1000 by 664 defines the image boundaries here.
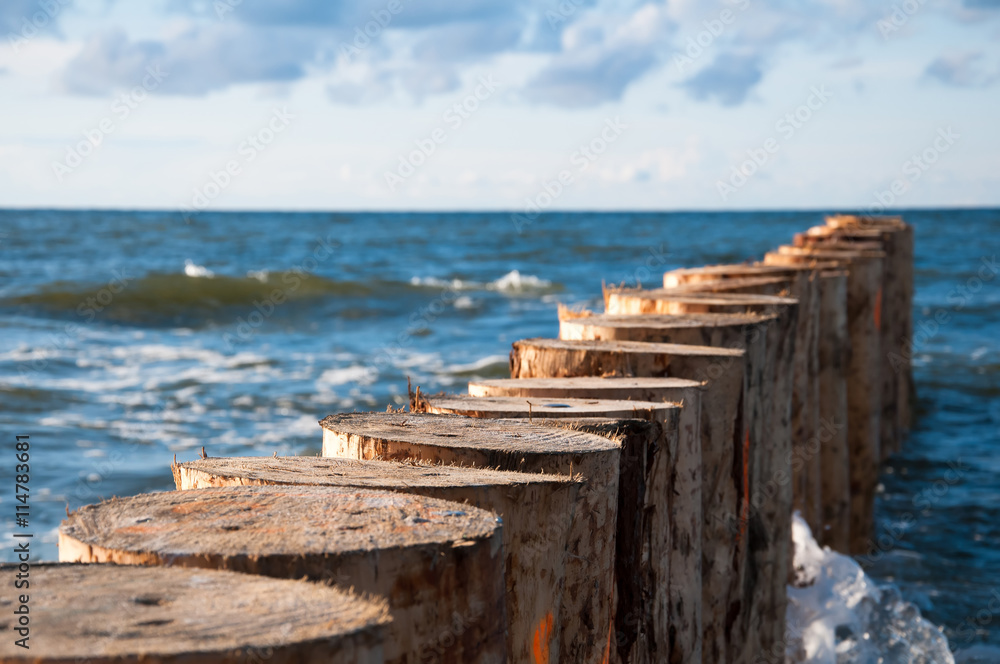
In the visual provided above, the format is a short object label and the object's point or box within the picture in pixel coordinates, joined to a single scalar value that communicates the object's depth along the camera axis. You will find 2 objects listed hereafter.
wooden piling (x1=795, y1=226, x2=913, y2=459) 9.79
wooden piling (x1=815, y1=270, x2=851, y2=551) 6.77
